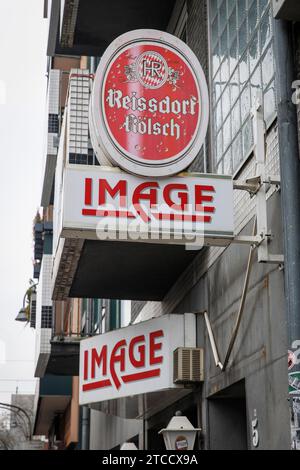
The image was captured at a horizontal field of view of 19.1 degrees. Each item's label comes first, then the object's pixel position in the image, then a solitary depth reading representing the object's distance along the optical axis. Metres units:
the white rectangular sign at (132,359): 12.15
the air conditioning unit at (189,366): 11.68
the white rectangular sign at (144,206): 9.44
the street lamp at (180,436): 10.46
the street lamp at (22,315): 30.75
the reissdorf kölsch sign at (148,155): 9.48
